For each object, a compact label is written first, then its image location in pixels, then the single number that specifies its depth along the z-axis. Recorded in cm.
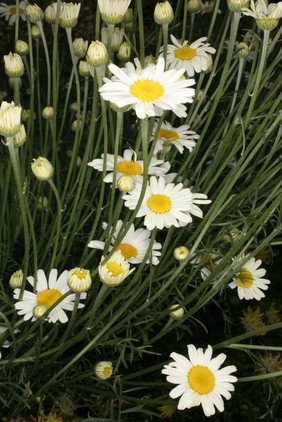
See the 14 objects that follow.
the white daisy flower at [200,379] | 53
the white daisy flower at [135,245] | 57
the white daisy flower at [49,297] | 55
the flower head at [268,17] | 54
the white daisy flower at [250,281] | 63
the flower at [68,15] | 58
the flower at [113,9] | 52
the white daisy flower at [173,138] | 61
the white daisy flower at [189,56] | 62
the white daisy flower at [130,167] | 56
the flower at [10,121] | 47
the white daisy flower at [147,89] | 47
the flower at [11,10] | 89
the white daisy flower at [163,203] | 53
